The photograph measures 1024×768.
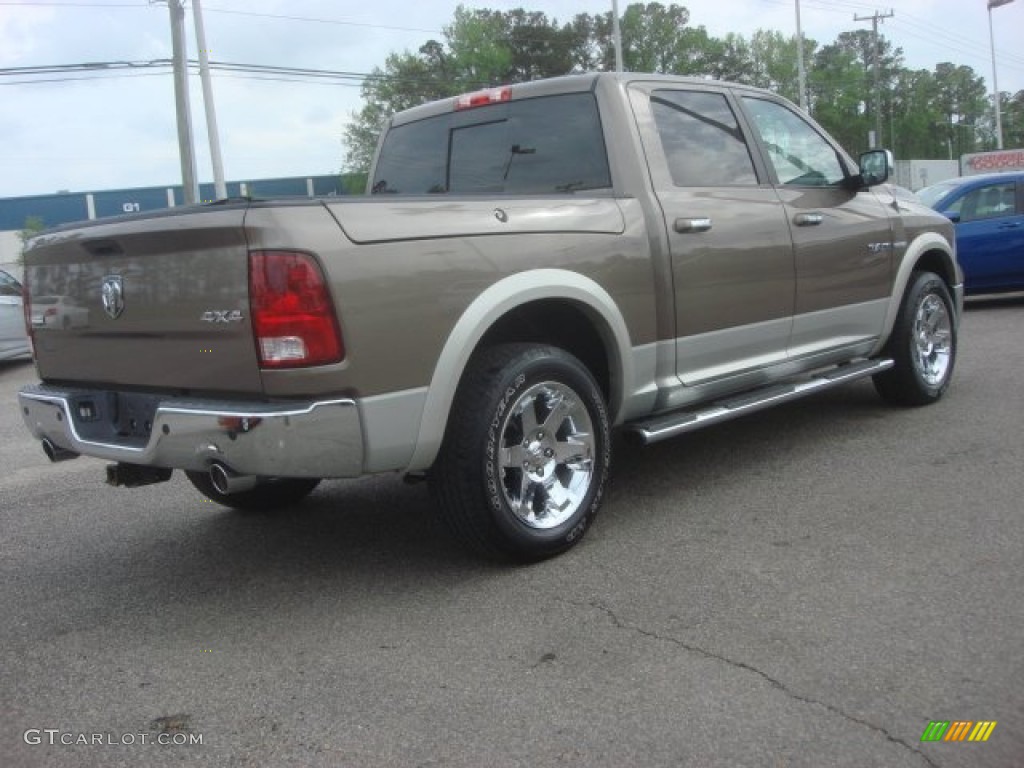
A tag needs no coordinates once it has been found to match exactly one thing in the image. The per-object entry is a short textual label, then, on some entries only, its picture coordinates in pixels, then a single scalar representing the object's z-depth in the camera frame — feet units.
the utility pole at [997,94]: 157.79
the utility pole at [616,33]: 96.32
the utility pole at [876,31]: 194.90
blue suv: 37.22
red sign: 139.09
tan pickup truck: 10.45
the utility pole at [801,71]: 143.09
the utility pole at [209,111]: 76.26
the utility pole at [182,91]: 77.20
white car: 39.73
